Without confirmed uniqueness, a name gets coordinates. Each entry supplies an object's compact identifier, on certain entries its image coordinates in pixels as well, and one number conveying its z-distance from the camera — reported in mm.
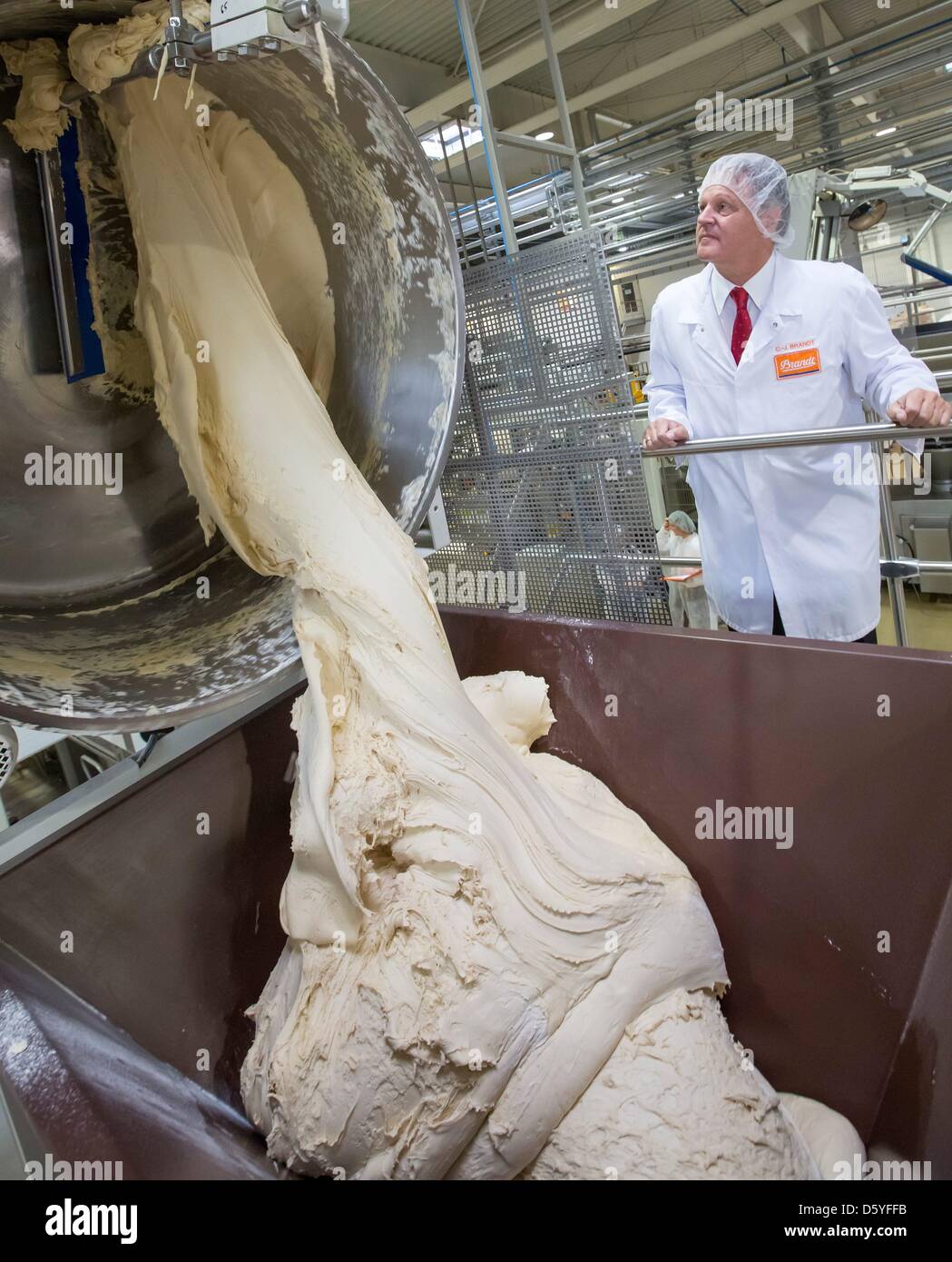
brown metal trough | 1027
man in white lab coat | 1762
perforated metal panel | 1708
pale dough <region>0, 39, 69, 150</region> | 1130
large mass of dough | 998
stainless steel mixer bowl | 1188
